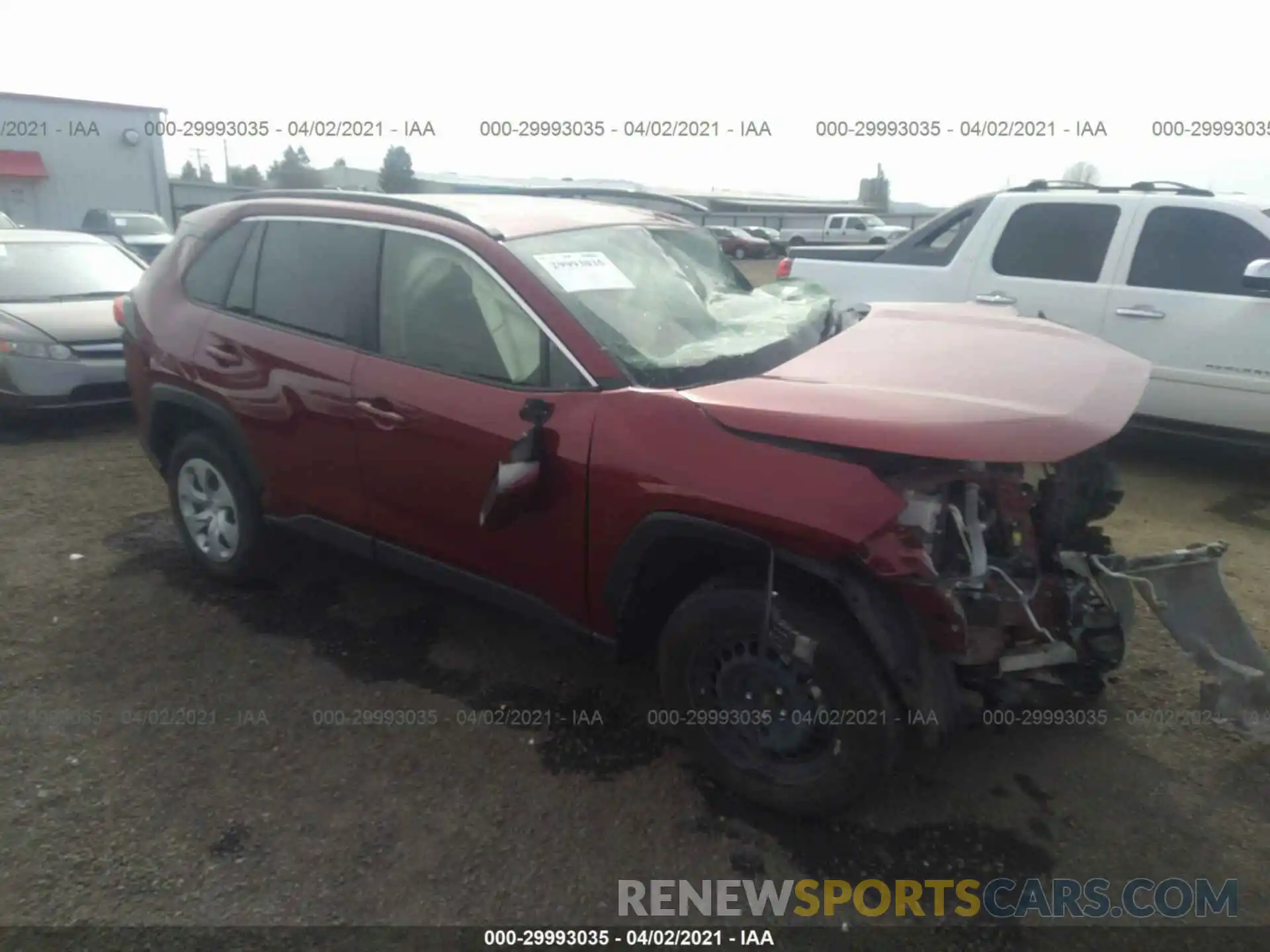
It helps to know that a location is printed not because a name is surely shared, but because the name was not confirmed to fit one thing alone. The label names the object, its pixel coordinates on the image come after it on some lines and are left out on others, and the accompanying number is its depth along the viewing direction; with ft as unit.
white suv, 17.76
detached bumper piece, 9.45
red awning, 85.97
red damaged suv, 8.11
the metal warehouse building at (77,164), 85.97
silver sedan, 20.61
